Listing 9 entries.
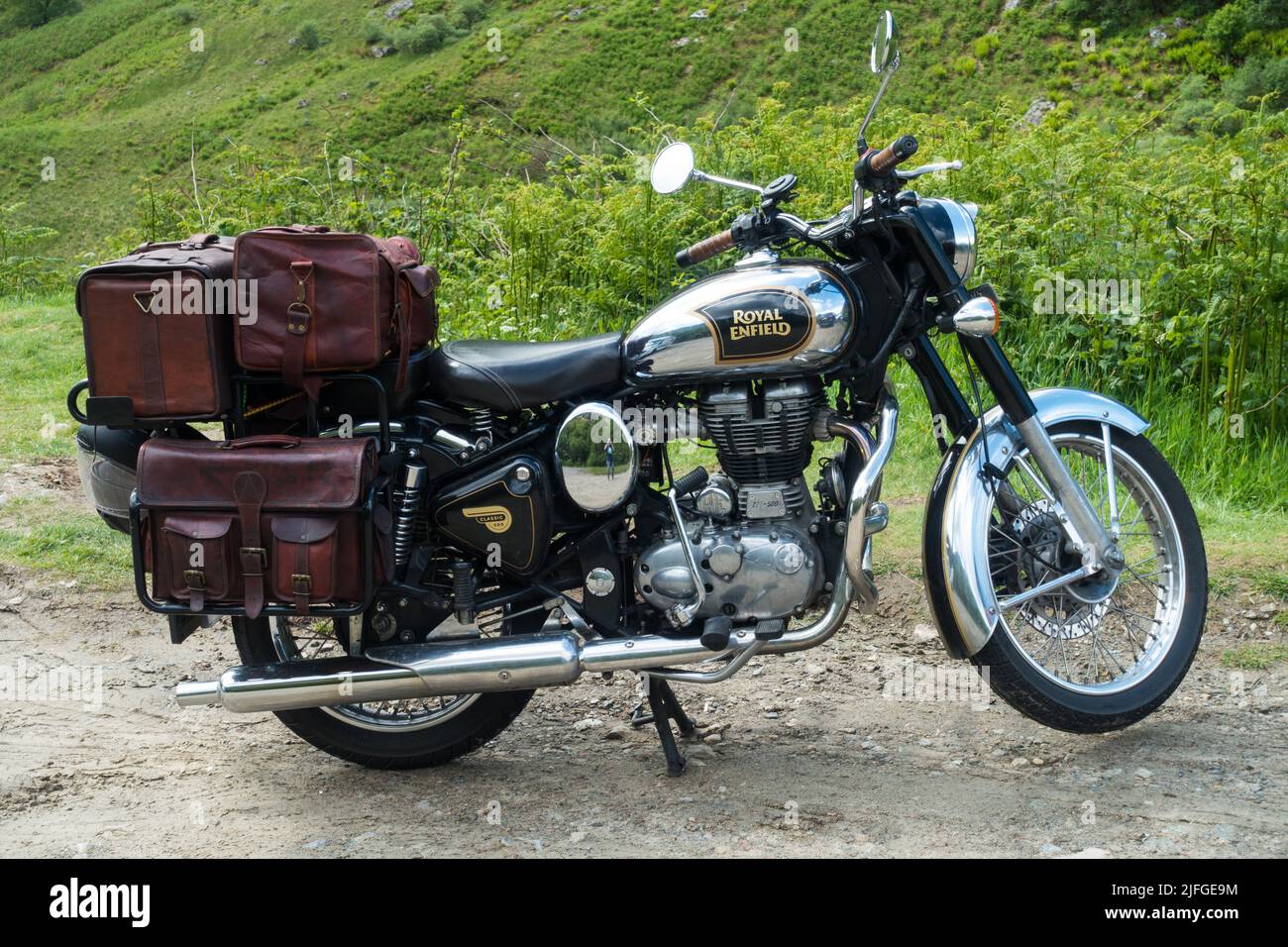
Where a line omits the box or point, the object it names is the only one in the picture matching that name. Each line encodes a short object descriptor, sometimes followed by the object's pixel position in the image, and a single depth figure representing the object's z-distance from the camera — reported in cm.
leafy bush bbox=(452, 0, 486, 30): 5816
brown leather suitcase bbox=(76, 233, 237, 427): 326
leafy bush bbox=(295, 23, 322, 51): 5906
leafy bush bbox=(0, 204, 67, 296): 1323
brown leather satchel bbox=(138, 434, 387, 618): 336
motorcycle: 357
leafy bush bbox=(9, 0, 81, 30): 7144
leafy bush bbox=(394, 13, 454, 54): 5528
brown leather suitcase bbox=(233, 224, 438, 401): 331
